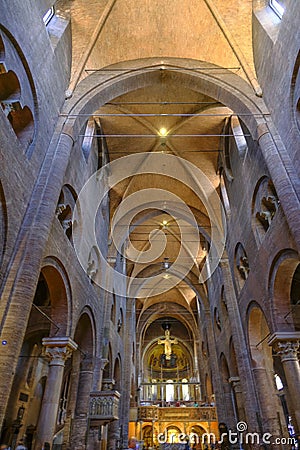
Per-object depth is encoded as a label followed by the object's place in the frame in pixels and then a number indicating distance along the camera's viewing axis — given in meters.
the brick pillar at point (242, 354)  10.86
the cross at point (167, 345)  27.75
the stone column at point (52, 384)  7.66
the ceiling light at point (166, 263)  24.67
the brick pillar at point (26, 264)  5.77
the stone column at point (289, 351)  8.38
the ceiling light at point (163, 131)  15.99
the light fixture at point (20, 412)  11.77
